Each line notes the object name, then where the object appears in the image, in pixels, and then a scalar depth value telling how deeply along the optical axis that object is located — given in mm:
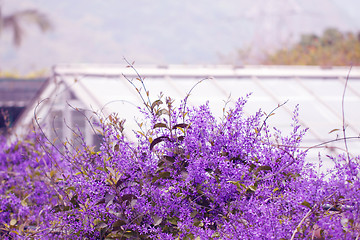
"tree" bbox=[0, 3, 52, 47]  61687
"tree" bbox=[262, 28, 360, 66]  49687
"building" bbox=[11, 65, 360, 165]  13445
